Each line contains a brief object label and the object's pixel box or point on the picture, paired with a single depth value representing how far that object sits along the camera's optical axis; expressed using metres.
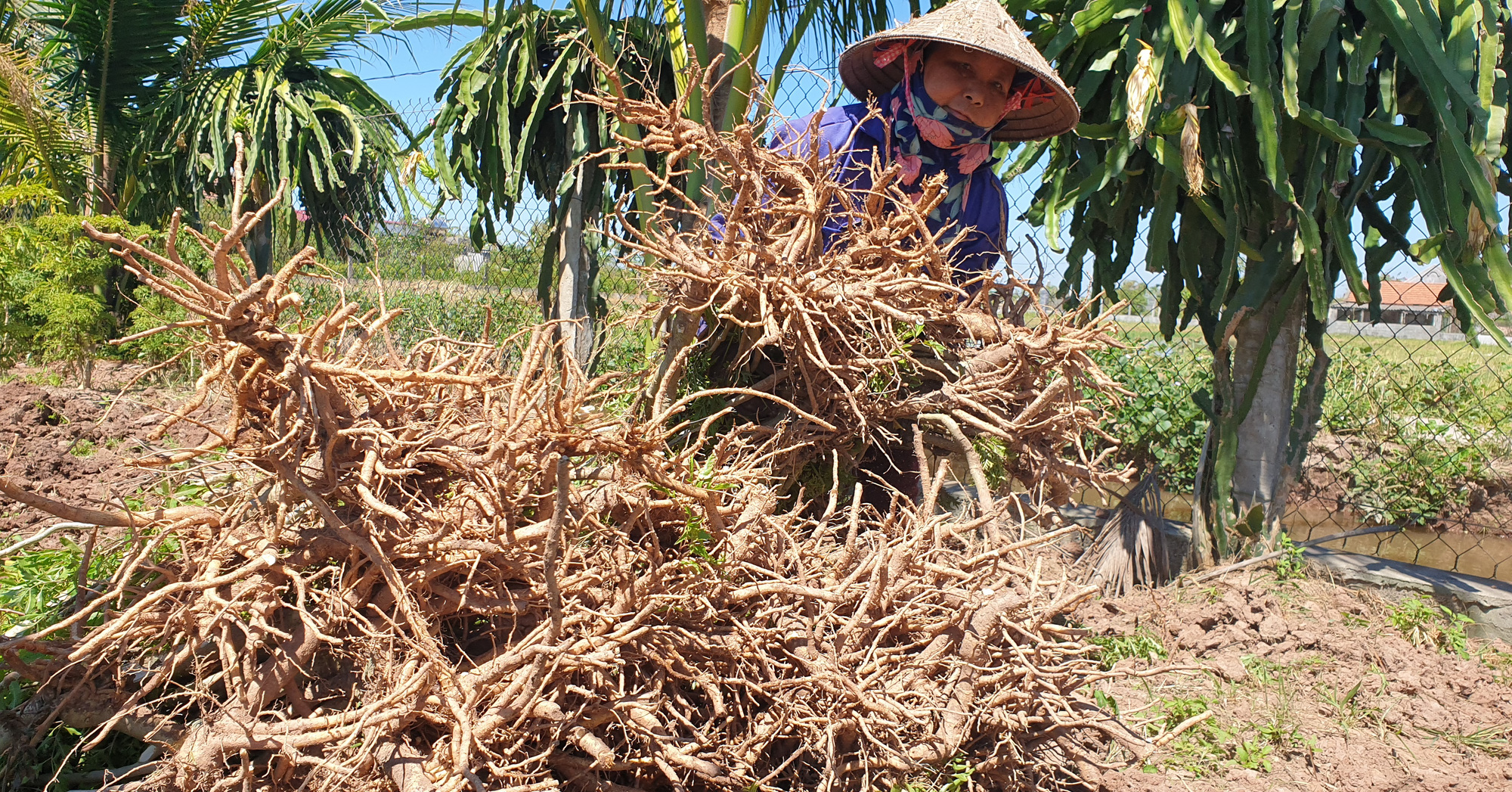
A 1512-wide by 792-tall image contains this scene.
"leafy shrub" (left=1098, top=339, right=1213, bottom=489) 4.21
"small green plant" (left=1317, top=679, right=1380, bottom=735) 2.46
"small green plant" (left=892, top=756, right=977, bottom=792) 1.56
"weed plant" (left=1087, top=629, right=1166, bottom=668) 2.86
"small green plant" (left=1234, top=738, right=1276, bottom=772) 2.25
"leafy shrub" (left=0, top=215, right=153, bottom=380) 5.16
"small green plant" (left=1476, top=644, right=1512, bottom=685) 2.69
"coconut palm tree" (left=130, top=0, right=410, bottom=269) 7.20
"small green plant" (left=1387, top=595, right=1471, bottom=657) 2.89
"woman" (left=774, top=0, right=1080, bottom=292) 2.09
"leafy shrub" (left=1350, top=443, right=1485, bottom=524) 4.14
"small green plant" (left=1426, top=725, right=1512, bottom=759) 2.34
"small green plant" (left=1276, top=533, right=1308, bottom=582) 3.14
